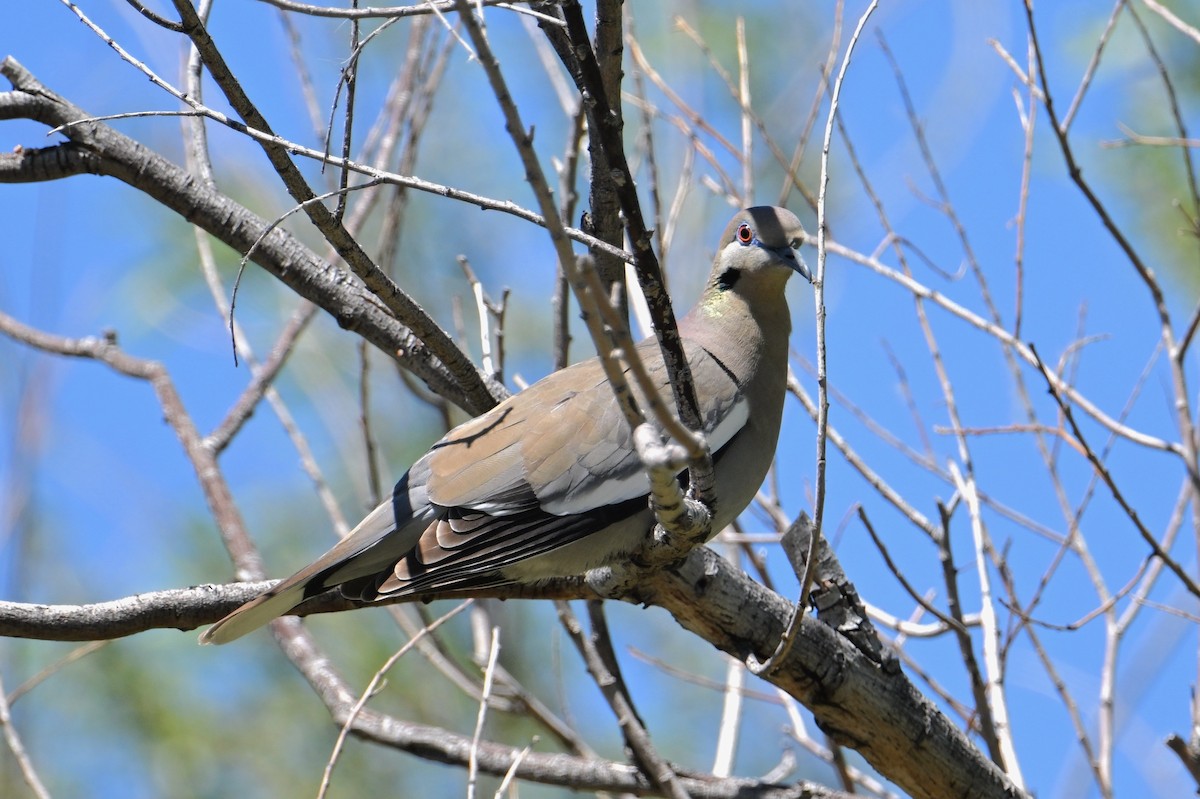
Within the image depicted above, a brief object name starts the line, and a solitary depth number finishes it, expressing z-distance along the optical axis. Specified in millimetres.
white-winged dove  5578
